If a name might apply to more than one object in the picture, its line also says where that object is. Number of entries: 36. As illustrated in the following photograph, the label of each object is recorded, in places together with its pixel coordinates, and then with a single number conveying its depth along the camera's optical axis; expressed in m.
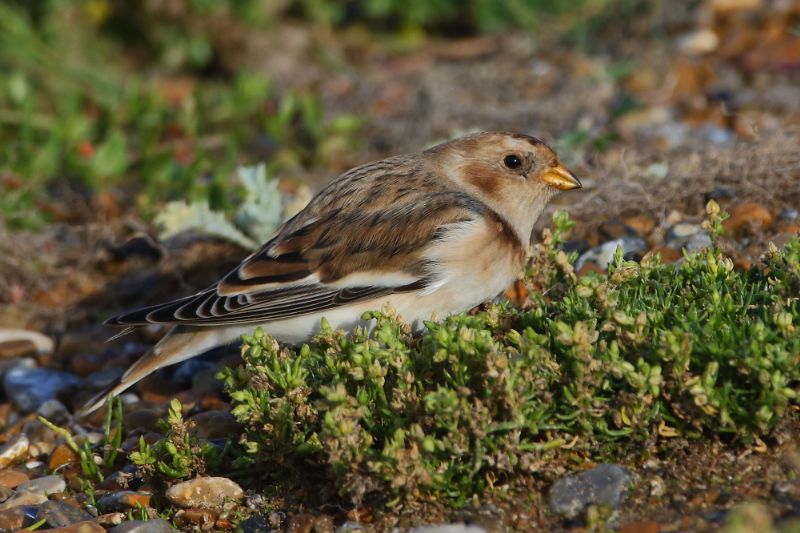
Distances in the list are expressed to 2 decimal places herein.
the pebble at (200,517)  6.33
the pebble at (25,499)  6.86
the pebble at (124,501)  6.59
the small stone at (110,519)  6.48
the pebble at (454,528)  5.55
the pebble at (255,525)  6.18
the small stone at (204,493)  6.42
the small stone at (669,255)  8.62
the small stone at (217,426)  7.39
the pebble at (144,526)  6.16
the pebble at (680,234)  8.86
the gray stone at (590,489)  5.68
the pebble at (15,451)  7.78
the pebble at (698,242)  8.63
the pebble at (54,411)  8.52
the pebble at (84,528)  6.25
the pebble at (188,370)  9.05
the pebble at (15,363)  9.48
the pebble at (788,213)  8.92
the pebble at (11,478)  7.27
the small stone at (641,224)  9.29
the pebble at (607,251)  8.77
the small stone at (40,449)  7.86
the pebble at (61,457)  7.58
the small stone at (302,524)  6.01
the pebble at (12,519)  6.40
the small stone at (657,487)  5.71
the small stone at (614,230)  9.22
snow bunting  7.72
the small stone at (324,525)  5.94
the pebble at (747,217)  8.88
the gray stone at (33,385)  8.91
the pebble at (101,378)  9.05
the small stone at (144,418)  7.96
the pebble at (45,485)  7.05
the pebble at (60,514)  6.48
